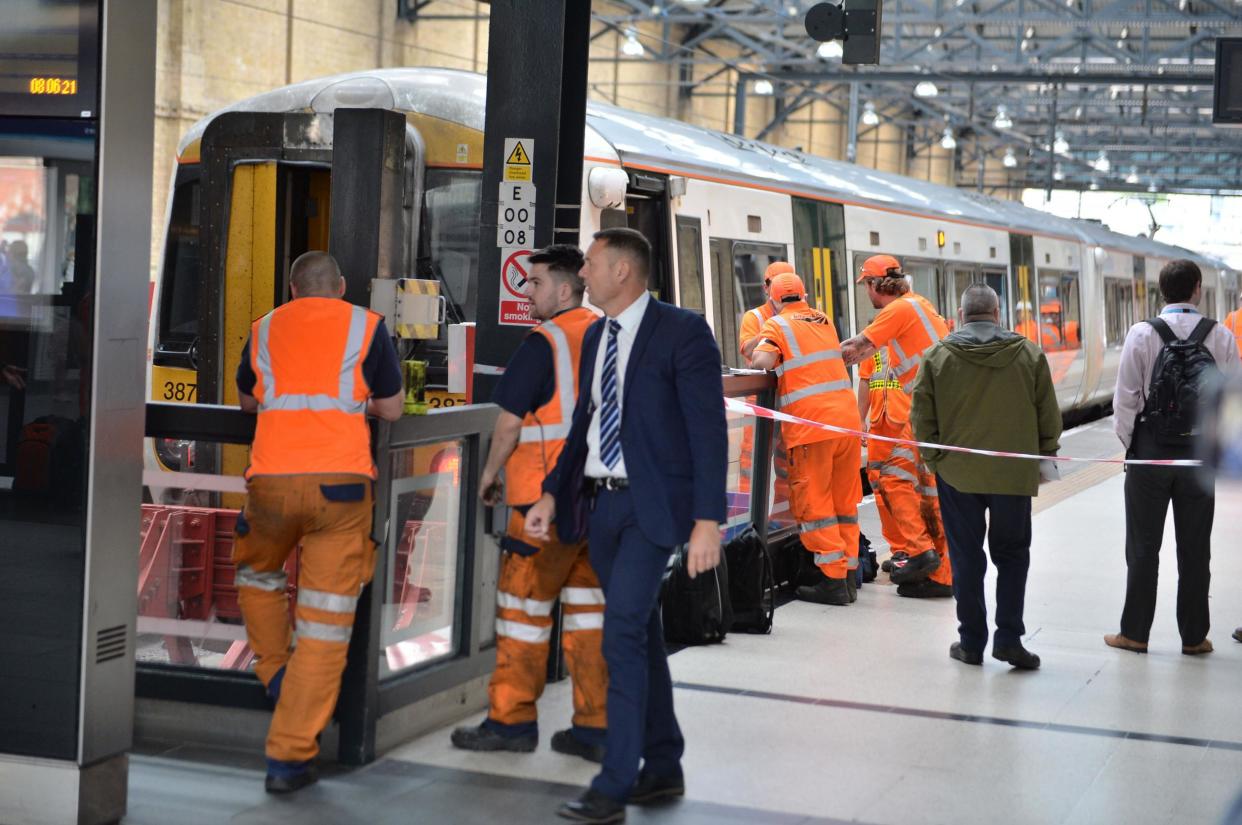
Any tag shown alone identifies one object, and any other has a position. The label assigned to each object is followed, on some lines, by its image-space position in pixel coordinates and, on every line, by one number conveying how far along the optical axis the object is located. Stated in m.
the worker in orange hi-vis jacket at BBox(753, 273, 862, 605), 9.07
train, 9.14
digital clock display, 4.75
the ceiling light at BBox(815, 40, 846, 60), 21.64
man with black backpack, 7.67
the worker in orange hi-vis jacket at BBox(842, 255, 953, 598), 9.49
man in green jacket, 7.46
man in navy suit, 5.05
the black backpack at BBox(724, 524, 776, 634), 8.17
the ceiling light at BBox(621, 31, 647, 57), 25.68
